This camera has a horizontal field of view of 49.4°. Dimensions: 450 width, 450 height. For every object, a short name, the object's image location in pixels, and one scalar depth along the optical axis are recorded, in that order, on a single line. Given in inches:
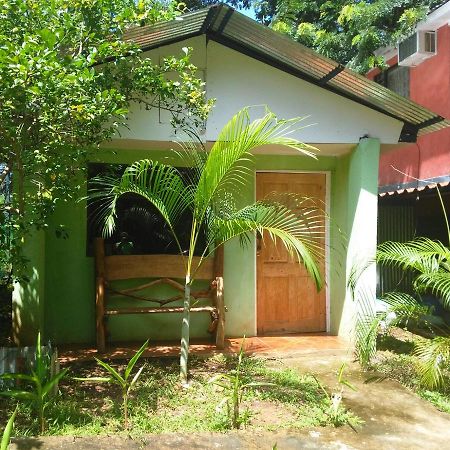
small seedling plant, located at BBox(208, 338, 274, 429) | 140.3
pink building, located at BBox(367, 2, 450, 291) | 323.3
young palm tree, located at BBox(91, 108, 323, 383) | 154.4
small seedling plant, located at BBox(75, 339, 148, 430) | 139.2
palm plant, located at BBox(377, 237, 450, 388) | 166.6
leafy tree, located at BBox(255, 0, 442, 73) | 365.4
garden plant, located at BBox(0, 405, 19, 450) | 101.7
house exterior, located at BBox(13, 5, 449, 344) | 204.4
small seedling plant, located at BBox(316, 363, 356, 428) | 143.2
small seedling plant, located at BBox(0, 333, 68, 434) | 134.9
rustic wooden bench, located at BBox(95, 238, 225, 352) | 210.2
